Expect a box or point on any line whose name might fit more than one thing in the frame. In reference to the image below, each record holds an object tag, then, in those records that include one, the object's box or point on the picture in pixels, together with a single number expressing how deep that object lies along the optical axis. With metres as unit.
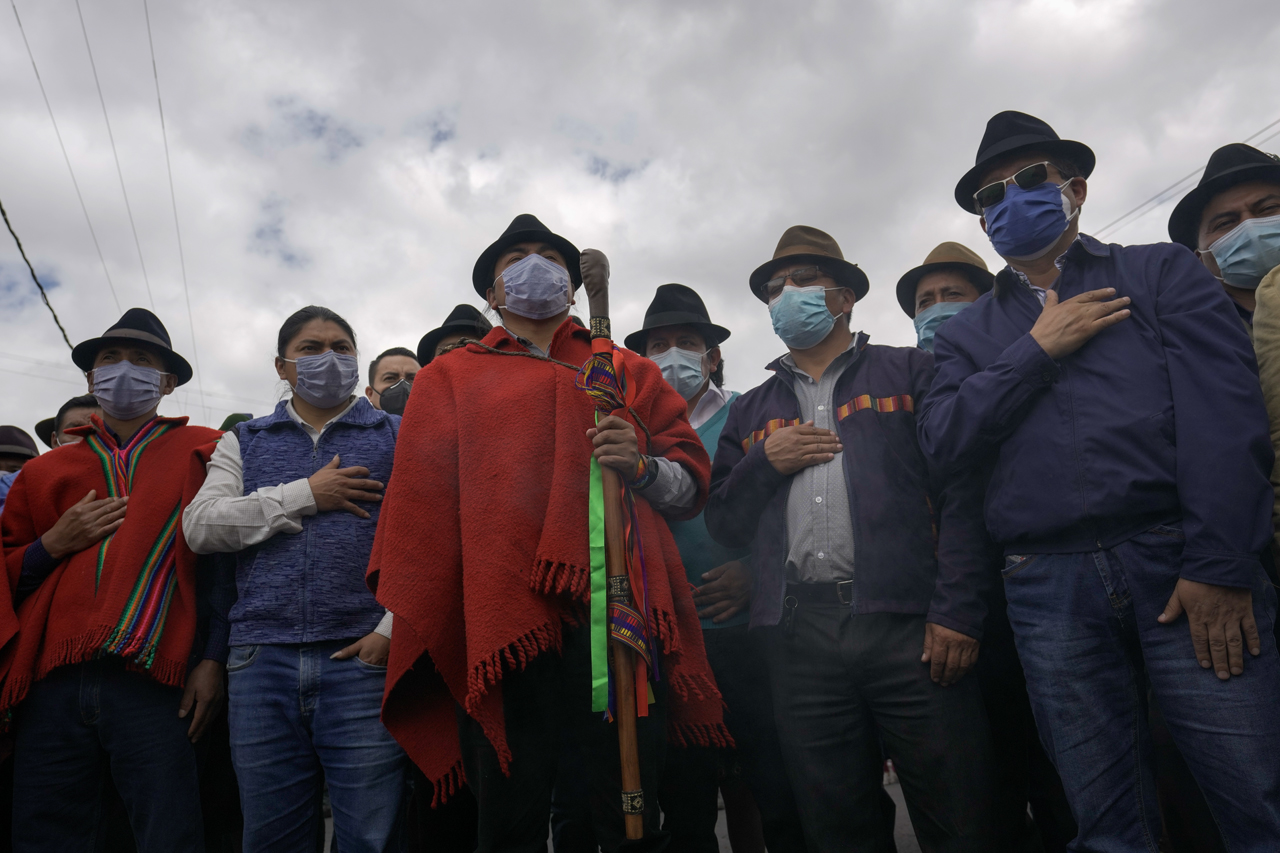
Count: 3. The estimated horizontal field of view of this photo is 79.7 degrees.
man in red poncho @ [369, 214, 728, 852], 2.30
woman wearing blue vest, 2.81
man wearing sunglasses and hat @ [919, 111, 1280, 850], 2.03
